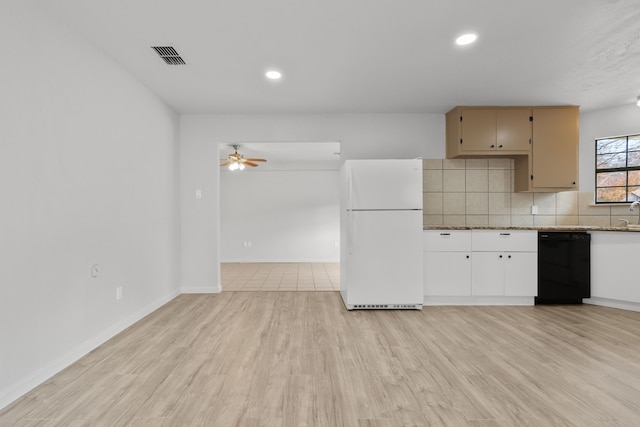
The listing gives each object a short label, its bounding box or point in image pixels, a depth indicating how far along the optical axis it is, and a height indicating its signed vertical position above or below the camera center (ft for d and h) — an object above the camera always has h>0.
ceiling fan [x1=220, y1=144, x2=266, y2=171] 18.61 +2.93
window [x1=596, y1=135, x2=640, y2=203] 13.21 +1.62
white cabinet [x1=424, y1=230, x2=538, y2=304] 12.06 -2.09
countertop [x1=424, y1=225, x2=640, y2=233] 11.96 -0.74
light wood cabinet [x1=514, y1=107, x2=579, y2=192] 12.92 +2.42
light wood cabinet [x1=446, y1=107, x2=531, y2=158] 12.92 +3.14
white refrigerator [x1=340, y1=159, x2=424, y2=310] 11.46 -0.82
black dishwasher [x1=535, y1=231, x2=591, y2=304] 12.00 -2.14
